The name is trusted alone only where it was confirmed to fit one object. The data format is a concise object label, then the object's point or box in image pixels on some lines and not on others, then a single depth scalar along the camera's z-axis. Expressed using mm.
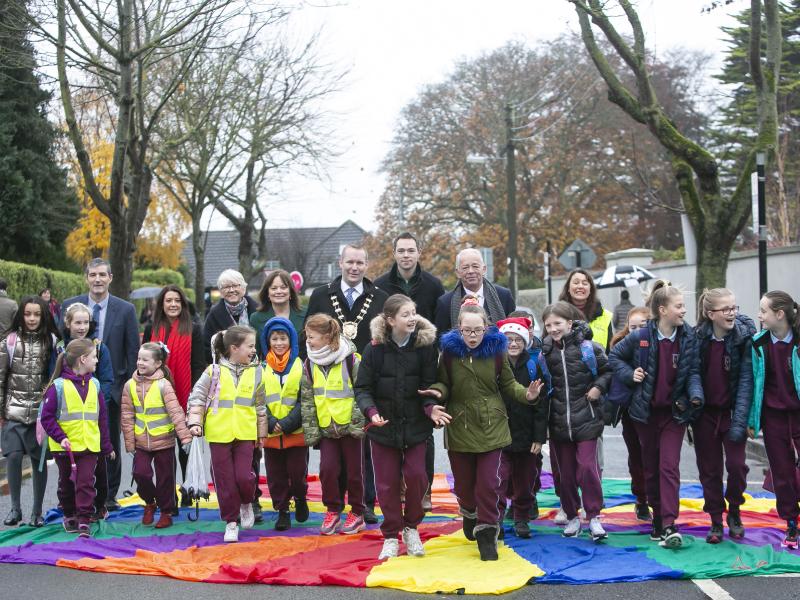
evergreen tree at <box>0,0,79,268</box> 25500
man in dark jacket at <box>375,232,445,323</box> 8406
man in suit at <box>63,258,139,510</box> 8547
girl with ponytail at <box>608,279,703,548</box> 6996
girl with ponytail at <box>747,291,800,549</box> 6859
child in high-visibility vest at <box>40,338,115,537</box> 7598
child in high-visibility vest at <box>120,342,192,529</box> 7836
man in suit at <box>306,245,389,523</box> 8250
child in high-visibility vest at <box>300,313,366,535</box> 7535
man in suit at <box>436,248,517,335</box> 8039
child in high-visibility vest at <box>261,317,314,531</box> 7738
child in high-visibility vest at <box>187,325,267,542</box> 7457
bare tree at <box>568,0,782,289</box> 15094
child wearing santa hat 7332
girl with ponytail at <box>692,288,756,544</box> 6996
